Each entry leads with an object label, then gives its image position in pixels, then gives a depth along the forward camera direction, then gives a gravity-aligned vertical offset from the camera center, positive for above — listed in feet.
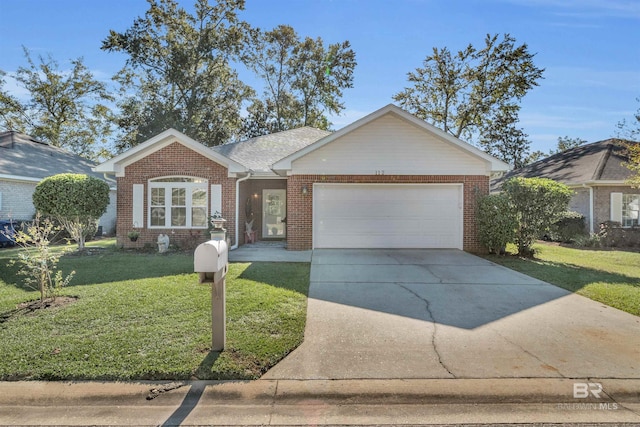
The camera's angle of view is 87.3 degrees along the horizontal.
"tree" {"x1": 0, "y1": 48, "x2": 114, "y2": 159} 91.40 +30.00
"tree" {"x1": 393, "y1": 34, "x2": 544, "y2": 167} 79.97 +31.56
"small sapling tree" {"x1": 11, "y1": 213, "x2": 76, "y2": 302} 17.29 -2.54
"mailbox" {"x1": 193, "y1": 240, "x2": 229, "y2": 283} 11.58 -1.76
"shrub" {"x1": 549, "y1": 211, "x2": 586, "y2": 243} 46.85 -2.15
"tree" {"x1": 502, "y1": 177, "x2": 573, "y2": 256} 32.40 +0.74
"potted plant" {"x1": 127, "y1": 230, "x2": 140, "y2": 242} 37.35 -2.73
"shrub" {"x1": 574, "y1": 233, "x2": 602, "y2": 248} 43.42 -3.80
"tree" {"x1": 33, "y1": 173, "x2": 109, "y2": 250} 34.65 +1.09
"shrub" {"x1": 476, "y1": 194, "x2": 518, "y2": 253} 33.24 -1.04
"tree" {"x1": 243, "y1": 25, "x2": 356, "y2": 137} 96.84 +39.16
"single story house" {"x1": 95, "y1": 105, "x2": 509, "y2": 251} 37.04 +2.73
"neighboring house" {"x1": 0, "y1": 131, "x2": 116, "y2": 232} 45.75 +6.57
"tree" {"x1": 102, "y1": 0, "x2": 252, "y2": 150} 85.05 +37.30
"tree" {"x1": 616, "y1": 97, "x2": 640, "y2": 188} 43.60 +11.08
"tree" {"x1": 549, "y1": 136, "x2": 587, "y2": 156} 131.75 +27.43
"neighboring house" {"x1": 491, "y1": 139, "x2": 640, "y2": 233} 46.11 +3.31
